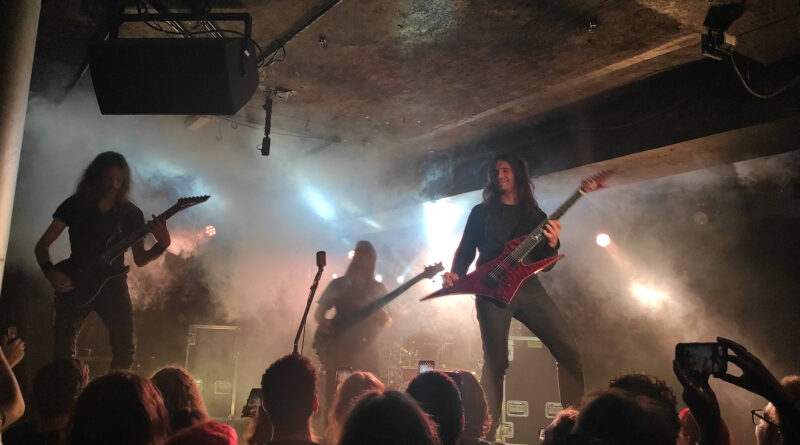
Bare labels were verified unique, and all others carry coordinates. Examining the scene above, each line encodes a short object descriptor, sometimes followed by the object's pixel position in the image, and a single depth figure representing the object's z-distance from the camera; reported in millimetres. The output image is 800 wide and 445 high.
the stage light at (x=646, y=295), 8229
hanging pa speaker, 4352
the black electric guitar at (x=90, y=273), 4840
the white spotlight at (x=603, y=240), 8992
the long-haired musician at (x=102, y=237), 4809
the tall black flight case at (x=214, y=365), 8789
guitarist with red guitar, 4430
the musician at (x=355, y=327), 7133
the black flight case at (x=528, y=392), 6895
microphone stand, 5211
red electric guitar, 4539
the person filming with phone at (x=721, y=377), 2016
